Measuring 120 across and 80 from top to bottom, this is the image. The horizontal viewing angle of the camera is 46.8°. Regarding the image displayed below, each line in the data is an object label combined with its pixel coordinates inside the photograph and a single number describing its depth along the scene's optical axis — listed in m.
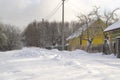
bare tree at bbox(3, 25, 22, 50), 31.78
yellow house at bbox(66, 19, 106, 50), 25.58
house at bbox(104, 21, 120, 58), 14.70
